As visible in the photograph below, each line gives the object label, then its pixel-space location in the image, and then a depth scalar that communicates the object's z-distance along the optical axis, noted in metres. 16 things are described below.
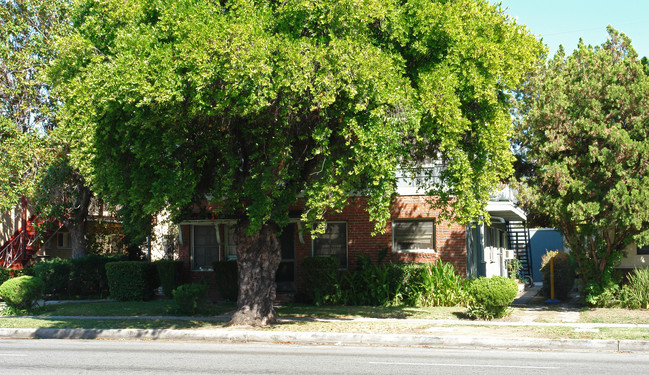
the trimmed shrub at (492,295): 15.31
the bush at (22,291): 17.61
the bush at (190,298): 16.77
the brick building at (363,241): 19.80
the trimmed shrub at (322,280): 19.31
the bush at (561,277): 20.09
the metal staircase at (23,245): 26.56
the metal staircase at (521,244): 31.08
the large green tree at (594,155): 16.34
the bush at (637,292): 16.89
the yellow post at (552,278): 19.55
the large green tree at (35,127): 22.64
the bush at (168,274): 20.94
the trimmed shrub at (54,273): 21.98
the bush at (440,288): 18.70
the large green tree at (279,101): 12.12
